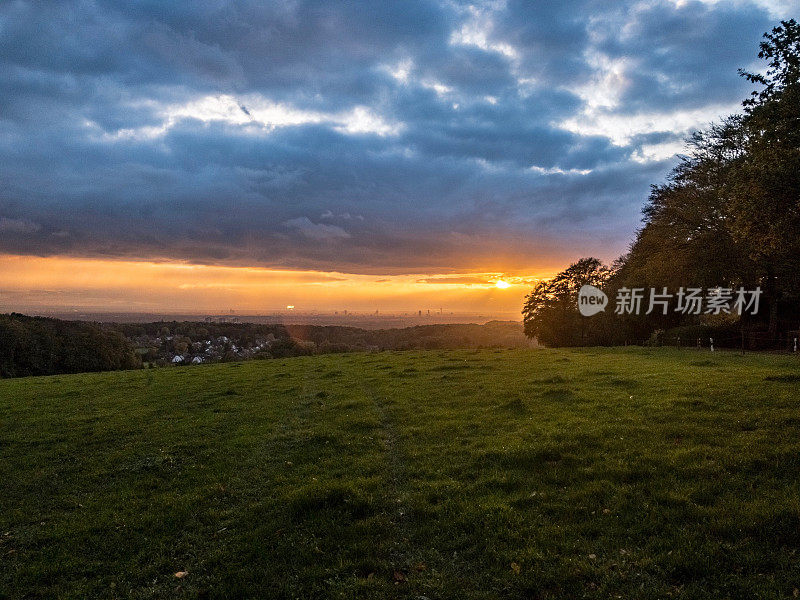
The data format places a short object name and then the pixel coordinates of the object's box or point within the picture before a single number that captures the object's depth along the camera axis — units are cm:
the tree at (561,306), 7756
